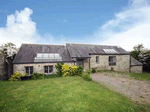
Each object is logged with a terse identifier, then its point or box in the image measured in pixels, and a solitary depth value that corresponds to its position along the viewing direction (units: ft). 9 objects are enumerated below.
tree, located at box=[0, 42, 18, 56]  75.31
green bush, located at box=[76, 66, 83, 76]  39.63
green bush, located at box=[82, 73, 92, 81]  30.60
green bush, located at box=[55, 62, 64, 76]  41.04
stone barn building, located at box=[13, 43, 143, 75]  40.40
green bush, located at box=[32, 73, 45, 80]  37.10
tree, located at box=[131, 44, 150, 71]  70.08
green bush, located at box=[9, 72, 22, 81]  33.79
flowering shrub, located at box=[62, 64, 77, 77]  38.45
